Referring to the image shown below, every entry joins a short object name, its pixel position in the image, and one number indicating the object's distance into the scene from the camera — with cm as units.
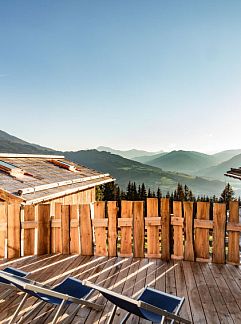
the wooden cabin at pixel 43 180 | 834
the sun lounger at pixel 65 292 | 272
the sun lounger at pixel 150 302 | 253
